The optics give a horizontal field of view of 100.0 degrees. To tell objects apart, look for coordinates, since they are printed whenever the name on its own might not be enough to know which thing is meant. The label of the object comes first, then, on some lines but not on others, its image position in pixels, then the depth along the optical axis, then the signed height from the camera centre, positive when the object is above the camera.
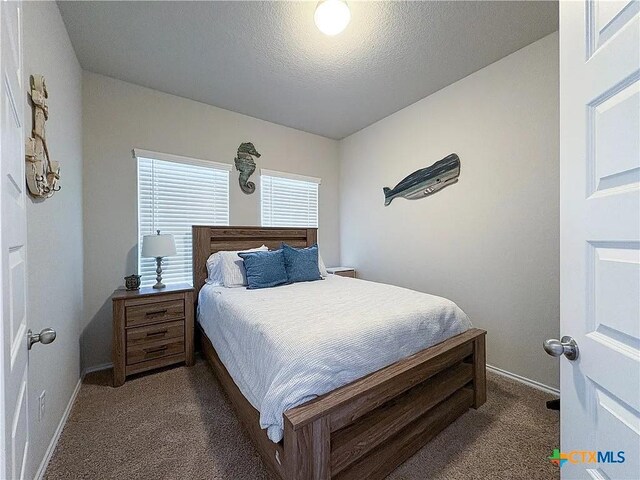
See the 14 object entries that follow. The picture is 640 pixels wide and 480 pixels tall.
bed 1.17 -0.74
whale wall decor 2.76 +0.64
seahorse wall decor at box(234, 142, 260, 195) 3.40 +0.95
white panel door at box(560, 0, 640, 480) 0.56 +0.00
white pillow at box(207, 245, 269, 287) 2.68 -0.32
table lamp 2.55 -0.07
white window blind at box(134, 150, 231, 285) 2.83 +0.44
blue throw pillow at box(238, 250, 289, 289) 2.61 -0.31
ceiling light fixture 1.71 +1.45
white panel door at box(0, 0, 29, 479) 0.54 -0.02
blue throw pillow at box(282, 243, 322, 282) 2.86 -0.29
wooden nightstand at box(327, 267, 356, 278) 3.83 -0.49
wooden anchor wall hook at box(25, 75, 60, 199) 1.33 +0.46
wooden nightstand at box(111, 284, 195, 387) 2.28 -0.81
